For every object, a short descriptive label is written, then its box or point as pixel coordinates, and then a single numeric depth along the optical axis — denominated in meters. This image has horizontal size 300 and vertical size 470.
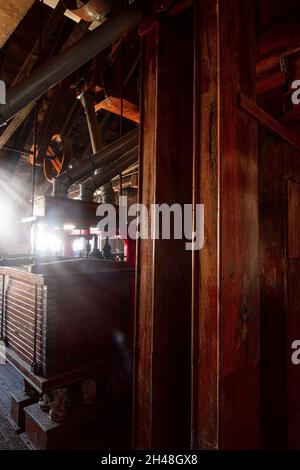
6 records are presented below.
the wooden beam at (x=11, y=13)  3.24
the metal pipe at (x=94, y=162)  5.07
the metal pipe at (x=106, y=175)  5.46
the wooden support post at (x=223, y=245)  1.76
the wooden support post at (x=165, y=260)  2.04
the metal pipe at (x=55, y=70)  3.04
